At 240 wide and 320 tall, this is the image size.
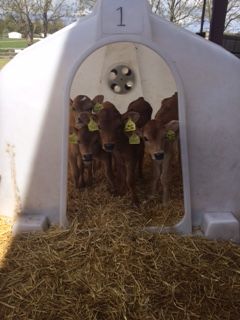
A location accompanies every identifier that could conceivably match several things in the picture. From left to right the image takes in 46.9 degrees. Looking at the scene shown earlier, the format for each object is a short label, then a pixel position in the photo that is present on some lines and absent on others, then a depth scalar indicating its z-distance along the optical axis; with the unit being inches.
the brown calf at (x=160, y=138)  58.4
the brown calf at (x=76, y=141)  63.0
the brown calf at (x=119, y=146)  60.3
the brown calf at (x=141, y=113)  64.3
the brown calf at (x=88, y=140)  61.1
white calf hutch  57.6
